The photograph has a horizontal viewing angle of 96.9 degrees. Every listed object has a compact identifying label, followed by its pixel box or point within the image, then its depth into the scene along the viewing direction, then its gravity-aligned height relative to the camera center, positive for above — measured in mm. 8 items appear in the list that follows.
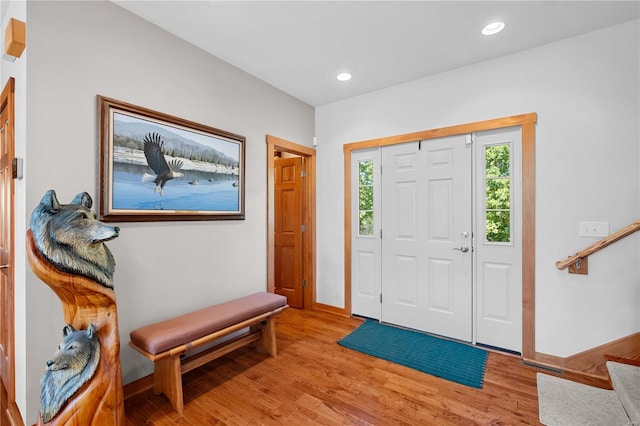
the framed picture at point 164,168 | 1945 +362
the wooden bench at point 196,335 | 1816 -864
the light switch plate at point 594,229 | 2221 -134
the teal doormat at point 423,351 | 2316 -1305
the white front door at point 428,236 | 2861 -256
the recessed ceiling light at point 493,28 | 2201 +1462
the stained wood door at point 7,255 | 1786 -287
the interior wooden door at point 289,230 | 3893 -242
